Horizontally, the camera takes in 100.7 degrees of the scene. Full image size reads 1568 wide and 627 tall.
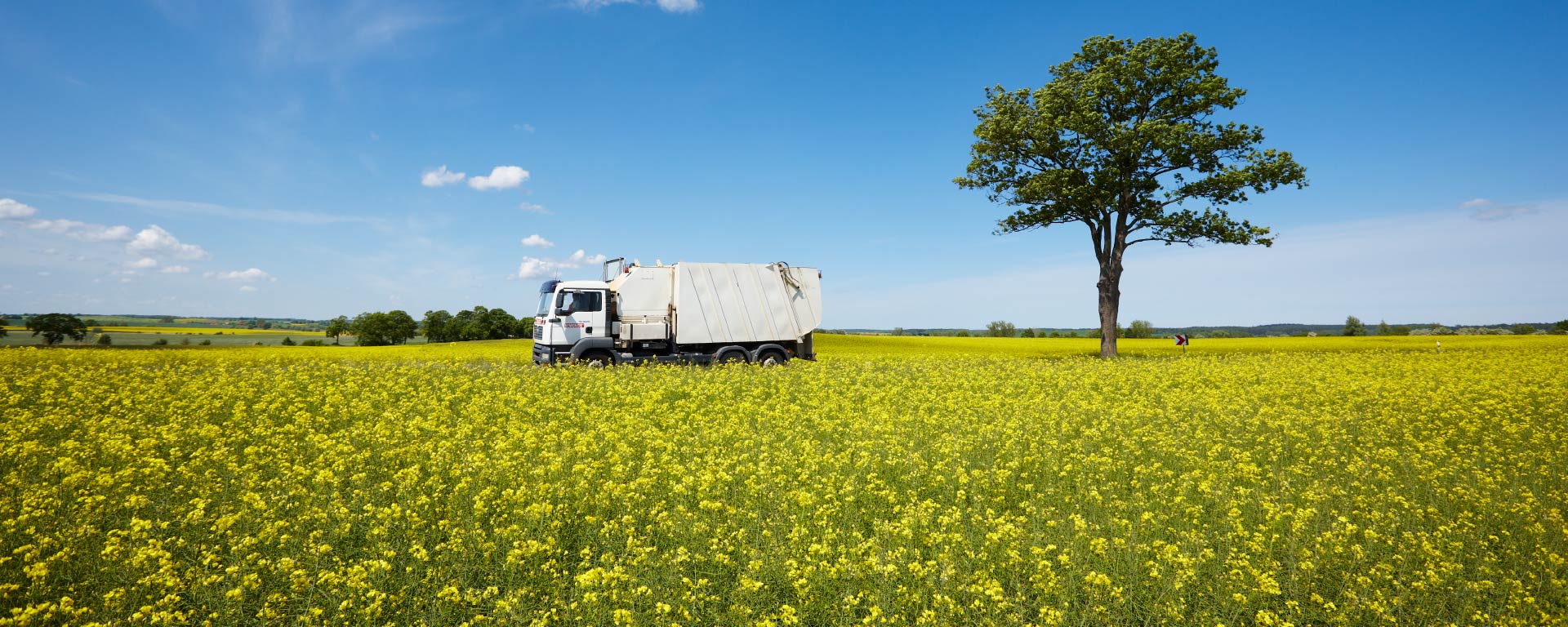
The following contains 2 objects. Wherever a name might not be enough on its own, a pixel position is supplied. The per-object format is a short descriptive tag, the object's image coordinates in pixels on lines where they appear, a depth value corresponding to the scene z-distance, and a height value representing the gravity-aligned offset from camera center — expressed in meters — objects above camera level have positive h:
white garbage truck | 19.89 +0.64
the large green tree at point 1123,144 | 26.00 +7.94
